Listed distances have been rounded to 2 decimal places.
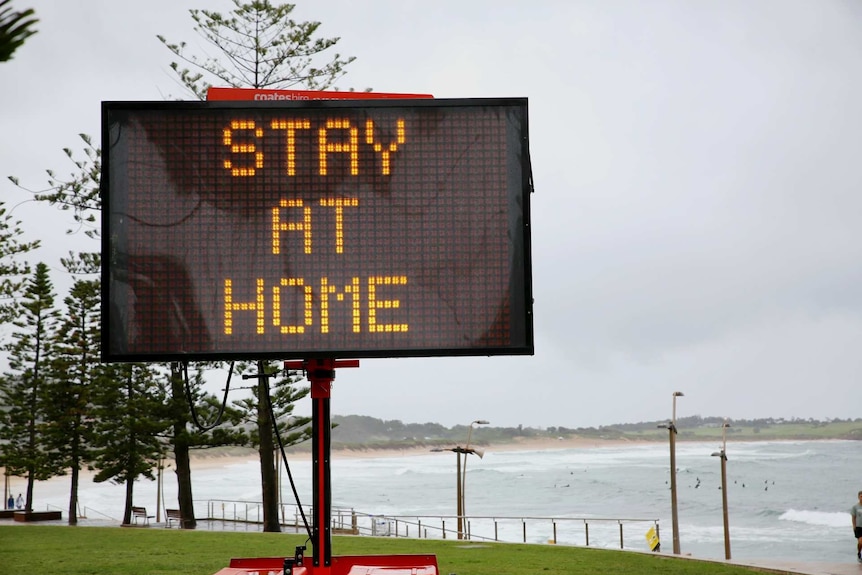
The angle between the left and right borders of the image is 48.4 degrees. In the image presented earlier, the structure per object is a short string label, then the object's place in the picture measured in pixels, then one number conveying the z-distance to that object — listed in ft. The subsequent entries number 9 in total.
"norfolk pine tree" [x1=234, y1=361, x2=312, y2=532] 77.61
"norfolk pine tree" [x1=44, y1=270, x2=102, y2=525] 114.11
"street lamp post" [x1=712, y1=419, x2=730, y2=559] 92.07
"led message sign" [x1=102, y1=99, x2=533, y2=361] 18.94
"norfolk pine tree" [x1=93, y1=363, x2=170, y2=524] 101.72
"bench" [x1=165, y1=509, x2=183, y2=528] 101.70
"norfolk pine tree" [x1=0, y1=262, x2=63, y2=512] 120.06
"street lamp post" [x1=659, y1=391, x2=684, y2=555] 95.97
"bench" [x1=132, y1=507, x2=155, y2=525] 113.21
